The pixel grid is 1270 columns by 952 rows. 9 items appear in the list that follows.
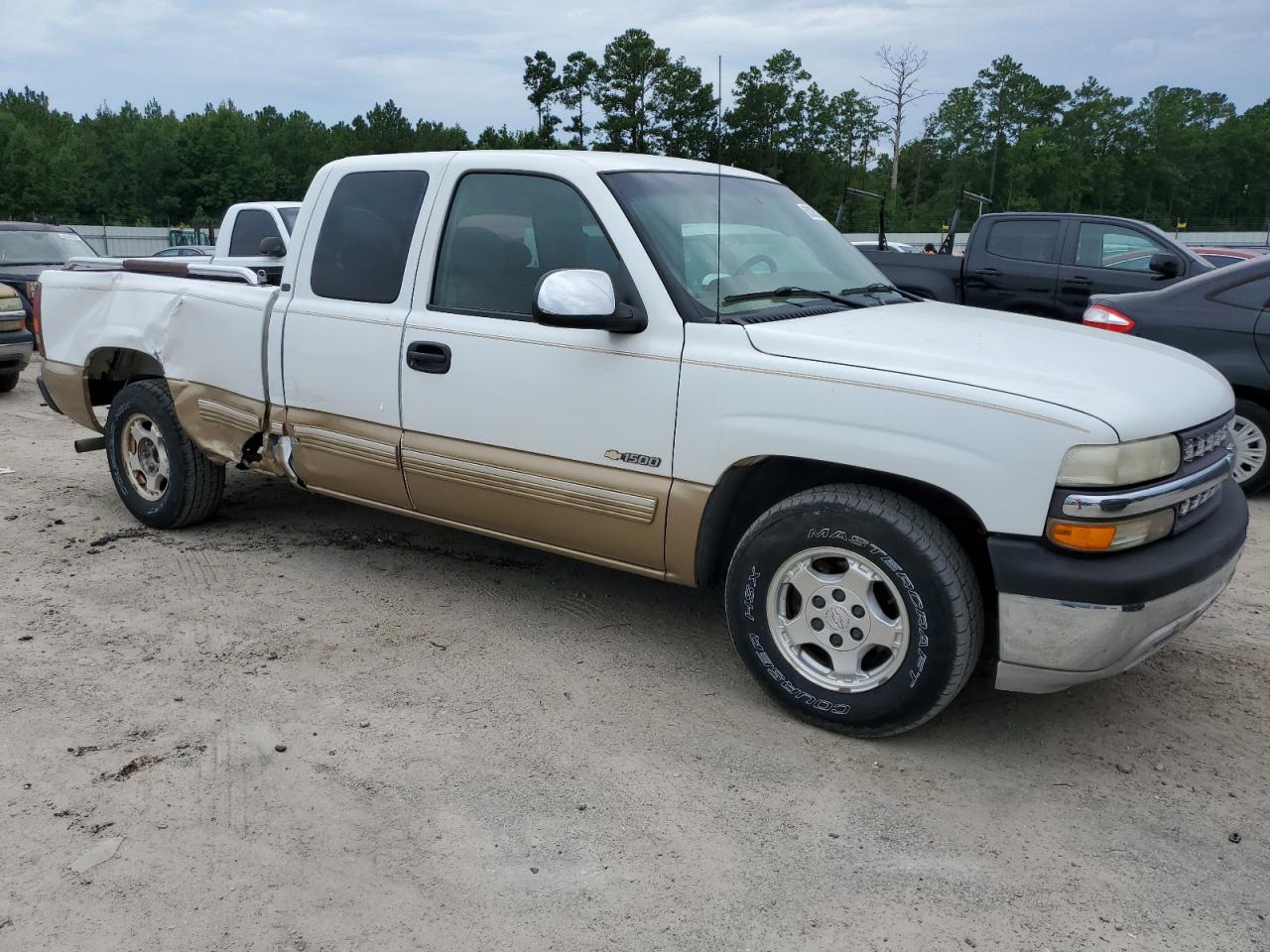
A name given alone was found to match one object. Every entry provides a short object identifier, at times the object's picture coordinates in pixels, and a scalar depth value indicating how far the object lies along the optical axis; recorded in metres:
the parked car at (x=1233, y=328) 6.47
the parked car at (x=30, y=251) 12.79
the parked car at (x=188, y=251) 20.68
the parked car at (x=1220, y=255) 14.60
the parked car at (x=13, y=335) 10.41
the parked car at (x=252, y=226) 11.88
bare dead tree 64.62
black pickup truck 9.75
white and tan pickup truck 3.07
